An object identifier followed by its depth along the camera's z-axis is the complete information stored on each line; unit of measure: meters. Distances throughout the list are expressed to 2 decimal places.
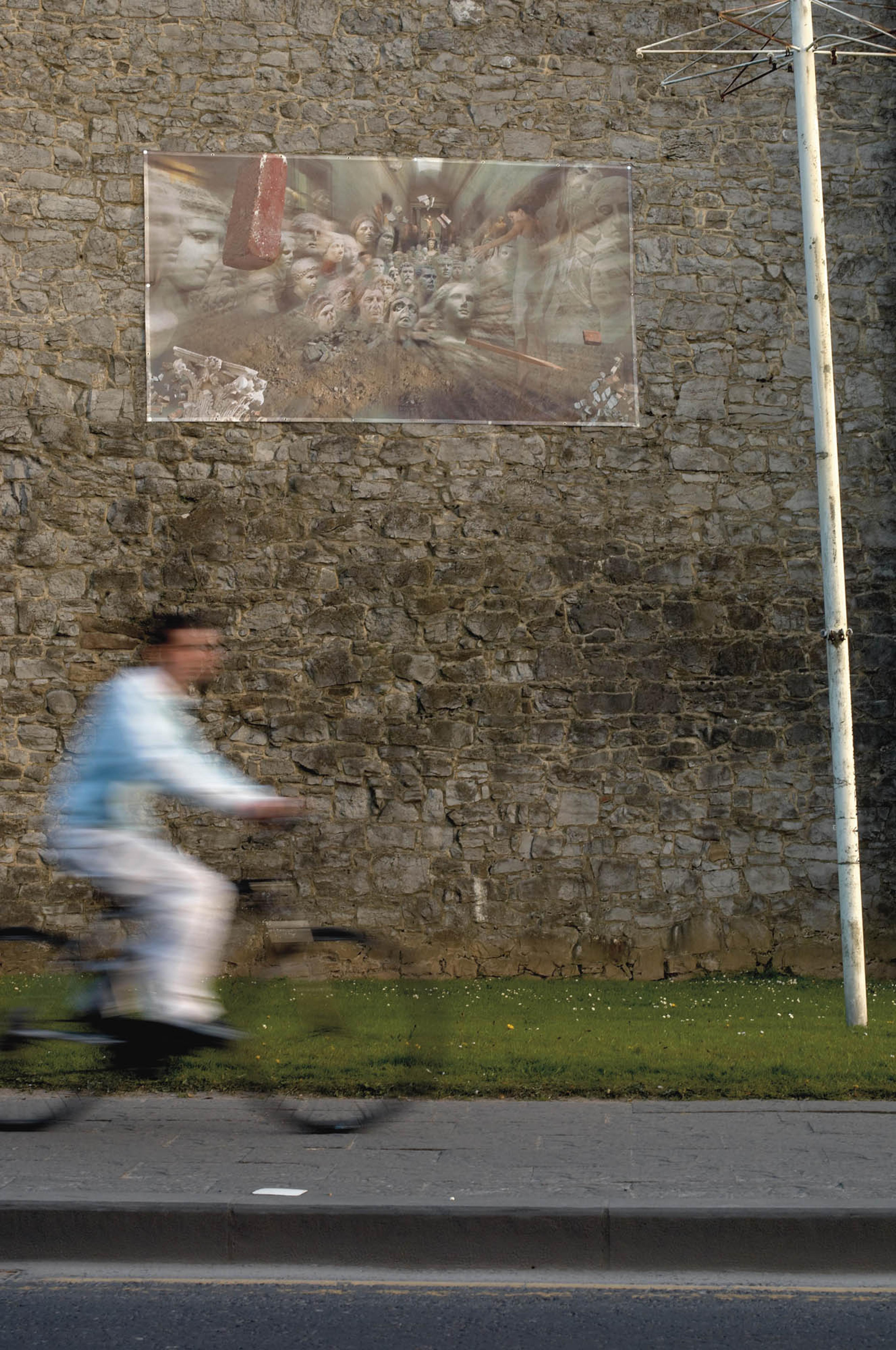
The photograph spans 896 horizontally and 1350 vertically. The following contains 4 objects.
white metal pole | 17.16
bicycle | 11.95
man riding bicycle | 11.90
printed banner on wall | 23.11
